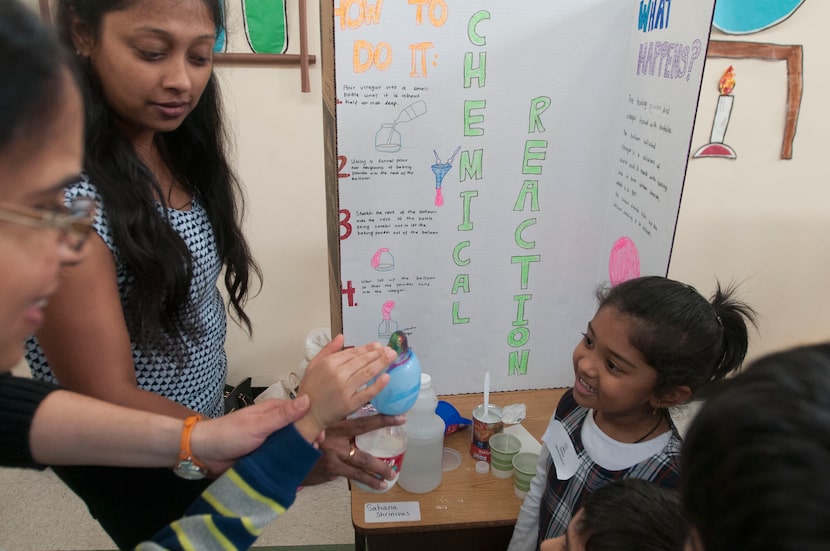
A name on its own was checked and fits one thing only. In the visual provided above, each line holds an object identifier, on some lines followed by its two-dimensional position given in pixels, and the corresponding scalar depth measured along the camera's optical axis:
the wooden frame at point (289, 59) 2.02
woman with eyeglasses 0.44
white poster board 1.16
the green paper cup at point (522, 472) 1.17
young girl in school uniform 1.00
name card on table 1.11
